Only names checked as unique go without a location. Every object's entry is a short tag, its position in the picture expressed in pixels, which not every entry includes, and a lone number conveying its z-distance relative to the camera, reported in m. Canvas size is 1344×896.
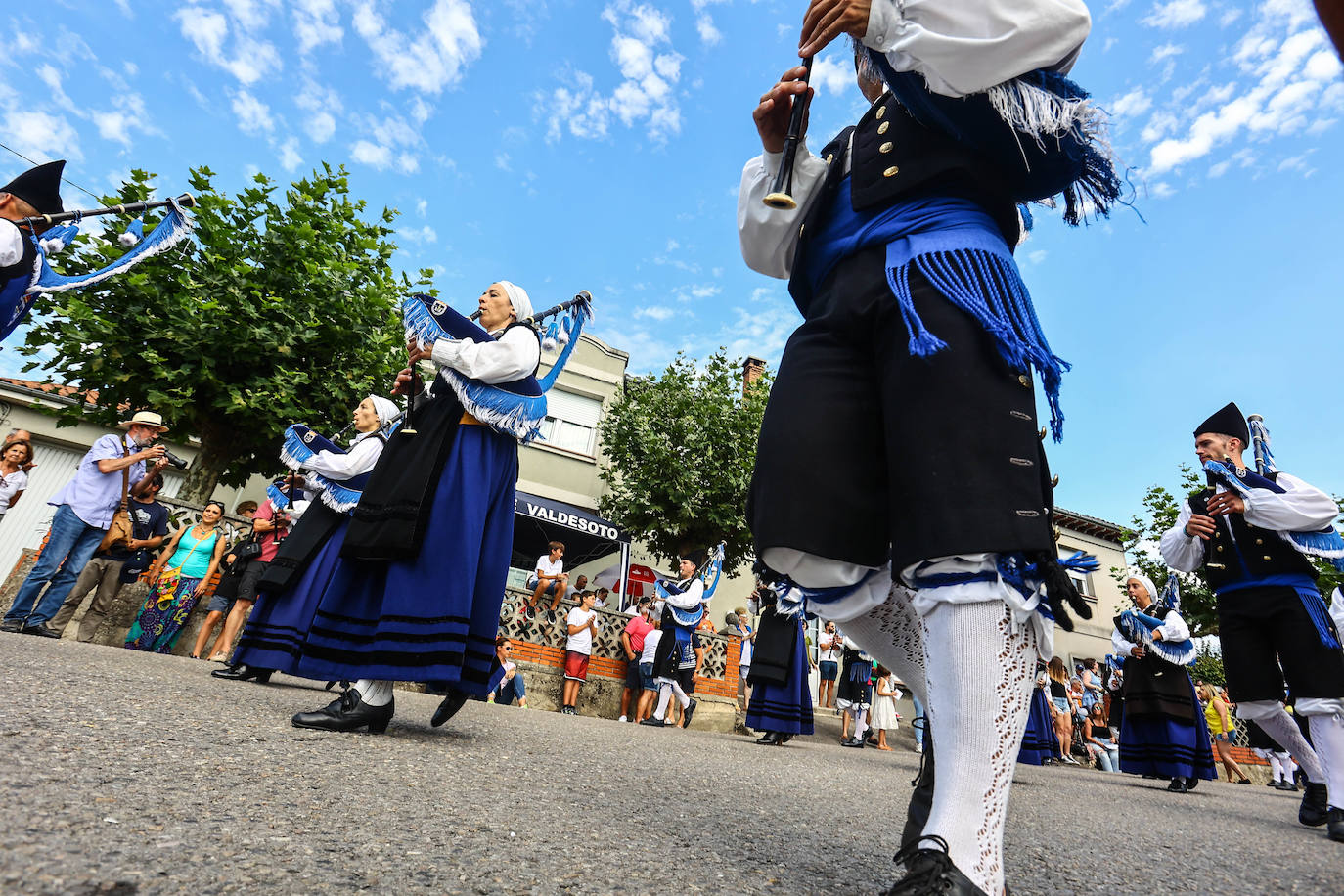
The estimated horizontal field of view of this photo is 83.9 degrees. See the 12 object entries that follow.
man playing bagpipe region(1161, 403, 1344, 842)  4.00
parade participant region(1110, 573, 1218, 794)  7.03
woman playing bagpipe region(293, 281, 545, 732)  2.79
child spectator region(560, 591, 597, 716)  10.41
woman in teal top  7.26
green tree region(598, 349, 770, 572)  16.86
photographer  6.21
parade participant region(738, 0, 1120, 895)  1.31
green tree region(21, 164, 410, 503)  9.88
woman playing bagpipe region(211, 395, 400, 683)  4.29
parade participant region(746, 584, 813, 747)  7.93
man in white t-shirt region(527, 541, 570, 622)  10.93
